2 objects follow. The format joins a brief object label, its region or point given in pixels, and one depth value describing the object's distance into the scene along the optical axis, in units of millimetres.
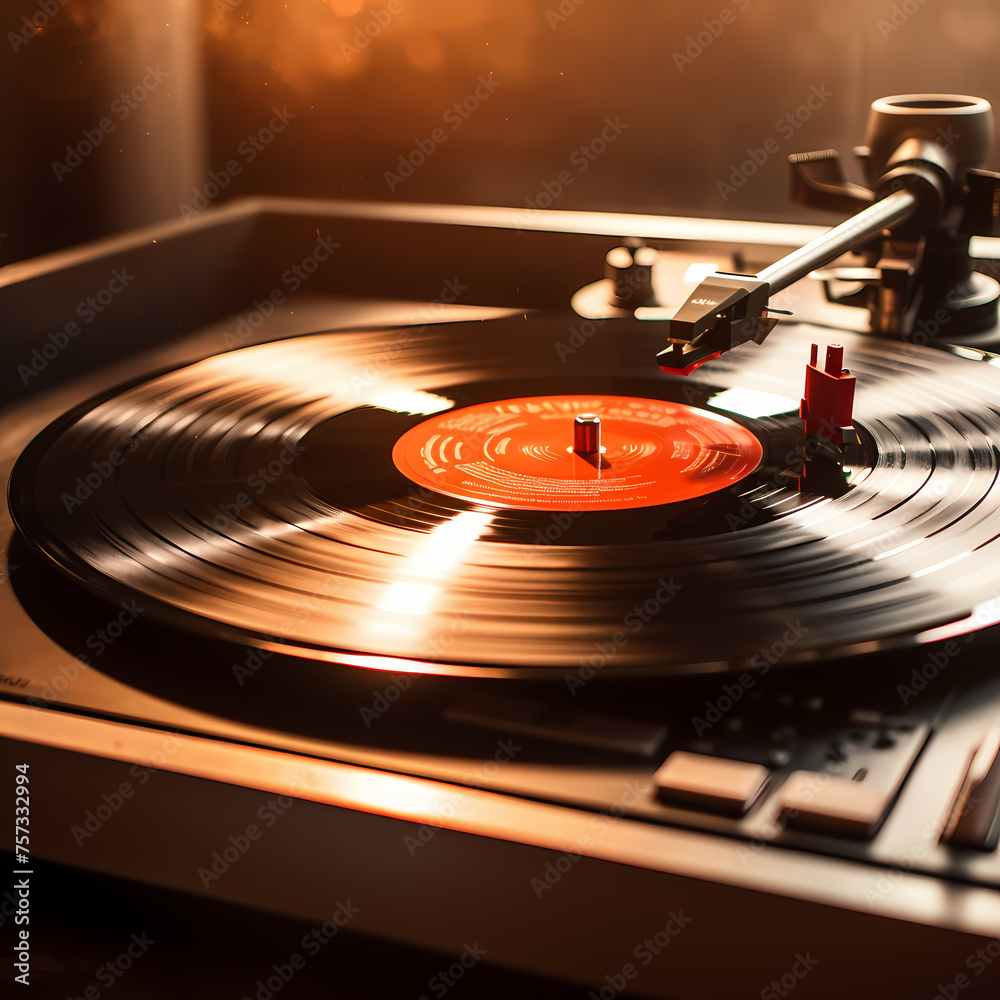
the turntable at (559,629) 646
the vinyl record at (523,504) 692
